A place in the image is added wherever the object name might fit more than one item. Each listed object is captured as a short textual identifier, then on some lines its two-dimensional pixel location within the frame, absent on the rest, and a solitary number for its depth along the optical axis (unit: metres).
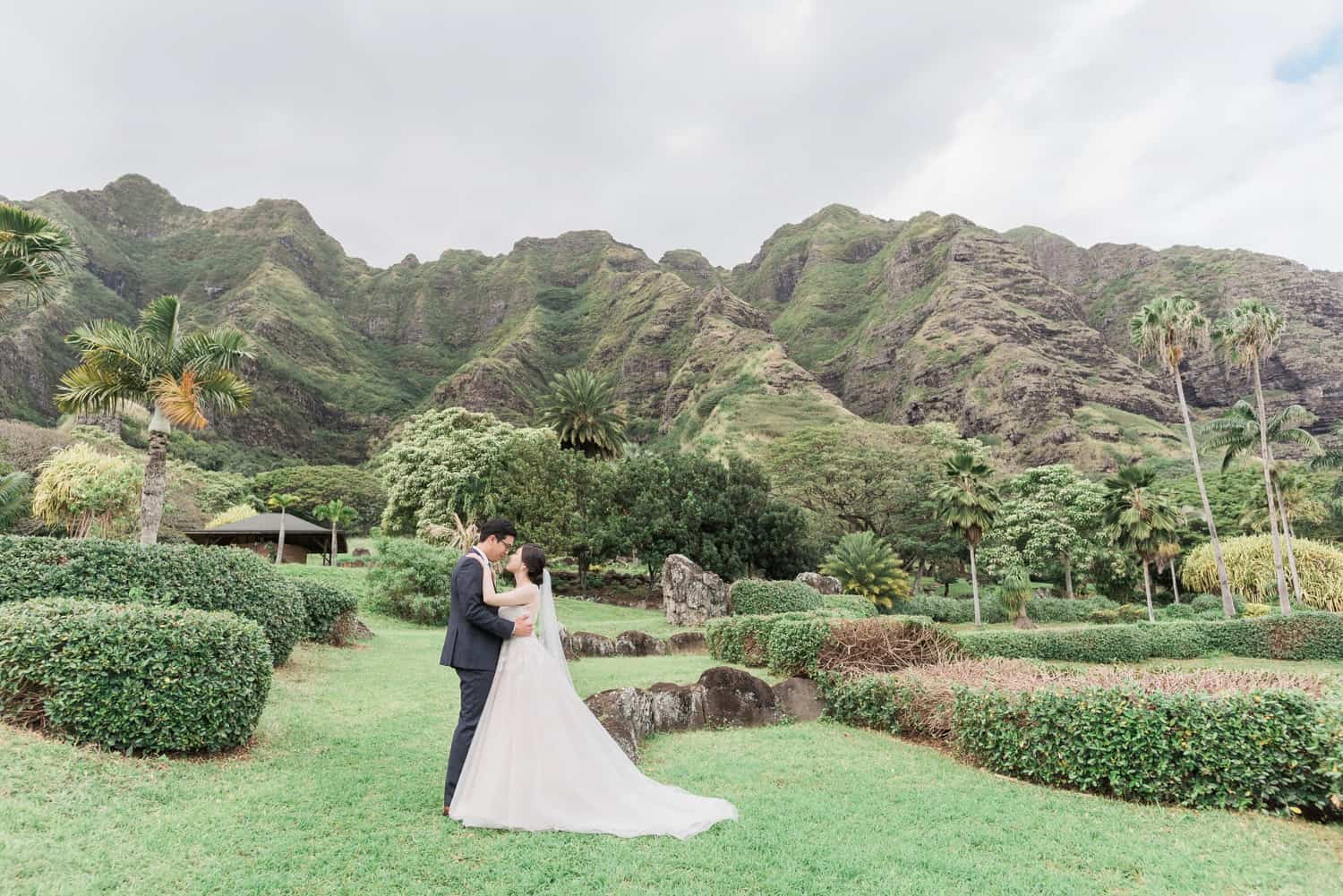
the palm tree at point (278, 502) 32.97
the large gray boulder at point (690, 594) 24.50
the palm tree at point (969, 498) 31.17
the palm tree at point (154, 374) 11.62
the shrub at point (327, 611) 12.99
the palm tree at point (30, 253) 10.56
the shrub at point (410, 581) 21.73
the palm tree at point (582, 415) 41.44
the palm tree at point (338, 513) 42.83
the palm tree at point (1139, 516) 30.92
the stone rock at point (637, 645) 16.50
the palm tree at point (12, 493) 20.05
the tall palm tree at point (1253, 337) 27.22
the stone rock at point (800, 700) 9.49
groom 5.19
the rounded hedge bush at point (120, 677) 5.38
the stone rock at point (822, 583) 28.16
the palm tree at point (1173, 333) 27.70
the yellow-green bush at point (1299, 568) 32.75
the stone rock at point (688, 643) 17.20
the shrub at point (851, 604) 22.84
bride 4.94
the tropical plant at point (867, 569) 31.08
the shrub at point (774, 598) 23.86
